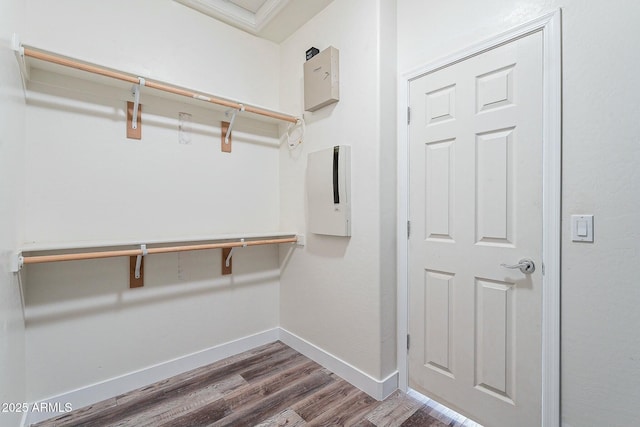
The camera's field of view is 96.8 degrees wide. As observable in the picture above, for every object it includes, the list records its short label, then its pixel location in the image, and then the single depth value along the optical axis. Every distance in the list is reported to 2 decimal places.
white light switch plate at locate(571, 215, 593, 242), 1.22
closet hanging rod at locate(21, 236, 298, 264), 1.43
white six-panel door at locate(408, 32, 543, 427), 1.38
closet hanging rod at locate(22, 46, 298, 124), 1.43
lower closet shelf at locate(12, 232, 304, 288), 1.46
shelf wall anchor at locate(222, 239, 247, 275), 2.30
